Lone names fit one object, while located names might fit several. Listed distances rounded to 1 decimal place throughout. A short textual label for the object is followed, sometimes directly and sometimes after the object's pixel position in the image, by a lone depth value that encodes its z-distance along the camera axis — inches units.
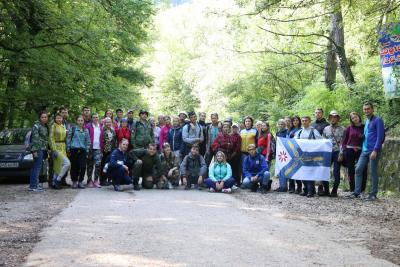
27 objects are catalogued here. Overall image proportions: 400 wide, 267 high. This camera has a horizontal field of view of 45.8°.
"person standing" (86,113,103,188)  498.0
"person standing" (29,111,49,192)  453.1
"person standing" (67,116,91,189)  481.4
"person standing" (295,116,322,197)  446.6
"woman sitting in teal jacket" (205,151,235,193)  462.6
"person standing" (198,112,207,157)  535.8
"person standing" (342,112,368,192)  422.9
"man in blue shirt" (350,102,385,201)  392.8
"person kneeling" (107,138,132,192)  463.5
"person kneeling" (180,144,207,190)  487.8
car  516.7
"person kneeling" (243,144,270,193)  467.2
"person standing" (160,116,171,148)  551.2
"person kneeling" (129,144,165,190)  485.0
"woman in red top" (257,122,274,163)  504.1
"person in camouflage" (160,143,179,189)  490.9
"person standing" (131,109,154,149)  509.4
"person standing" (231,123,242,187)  506.0
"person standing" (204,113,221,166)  528.4
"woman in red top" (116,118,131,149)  511.2
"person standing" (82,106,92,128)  510.9
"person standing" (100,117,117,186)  501.4
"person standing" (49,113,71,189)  470.0
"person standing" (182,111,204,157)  519.5
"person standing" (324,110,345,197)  440.8
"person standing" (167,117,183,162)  532.1
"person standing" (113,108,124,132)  542.3
